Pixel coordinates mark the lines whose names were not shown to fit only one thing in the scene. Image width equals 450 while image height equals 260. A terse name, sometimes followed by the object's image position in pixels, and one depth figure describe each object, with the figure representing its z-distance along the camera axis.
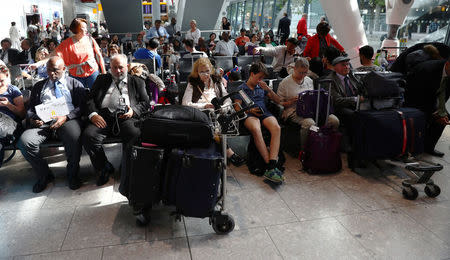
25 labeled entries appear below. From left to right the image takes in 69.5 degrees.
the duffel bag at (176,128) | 2.44
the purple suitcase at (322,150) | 3.65
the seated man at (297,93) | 3.99
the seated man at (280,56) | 5.98
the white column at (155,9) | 22.31
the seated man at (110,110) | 3.49
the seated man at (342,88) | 4.03
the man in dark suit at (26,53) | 7.82
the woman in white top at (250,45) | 8.95
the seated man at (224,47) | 8.80
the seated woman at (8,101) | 3.42
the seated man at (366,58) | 4.46
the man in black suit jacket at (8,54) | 7.68
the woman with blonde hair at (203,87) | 3.76
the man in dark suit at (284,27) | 14.63
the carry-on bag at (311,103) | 3.88
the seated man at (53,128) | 3.36
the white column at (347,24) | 8.06
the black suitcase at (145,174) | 2.38
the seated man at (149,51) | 6.41
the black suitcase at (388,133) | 3.53
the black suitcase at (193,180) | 2.35
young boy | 3.60
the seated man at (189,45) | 7.64
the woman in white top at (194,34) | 10.97
